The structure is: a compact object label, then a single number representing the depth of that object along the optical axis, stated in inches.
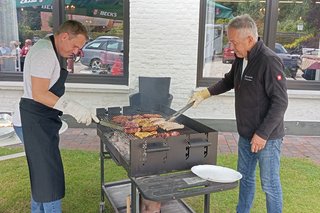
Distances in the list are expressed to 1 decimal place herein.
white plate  82.7
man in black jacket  96.5
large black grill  78.7
